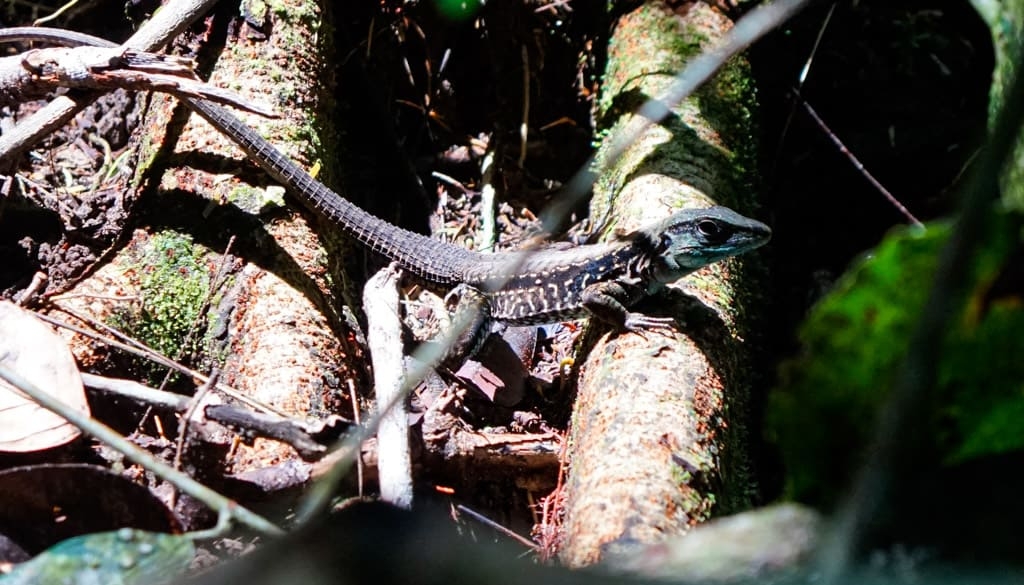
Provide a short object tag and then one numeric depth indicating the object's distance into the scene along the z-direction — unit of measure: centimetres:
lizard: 377
